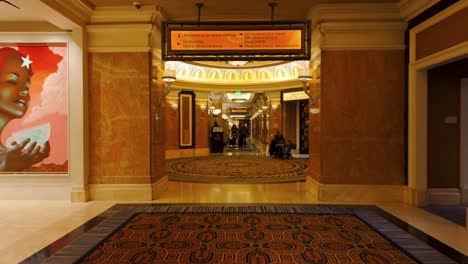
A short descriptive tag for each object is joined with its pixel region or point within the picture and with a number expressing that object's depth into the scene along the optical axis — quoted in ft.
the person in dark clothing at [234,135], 70.33
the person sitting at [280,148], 35.88
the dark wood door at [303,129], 42.94
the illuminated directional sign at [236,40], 13.19
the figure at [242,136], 62.85
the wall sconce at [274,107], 43.54
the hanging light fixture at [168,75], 17.02
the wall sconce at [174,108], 39.72
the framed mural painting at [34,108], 15.71
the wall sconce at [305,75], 16.93
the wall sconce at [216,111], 56.15
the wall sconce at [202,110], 43.41
